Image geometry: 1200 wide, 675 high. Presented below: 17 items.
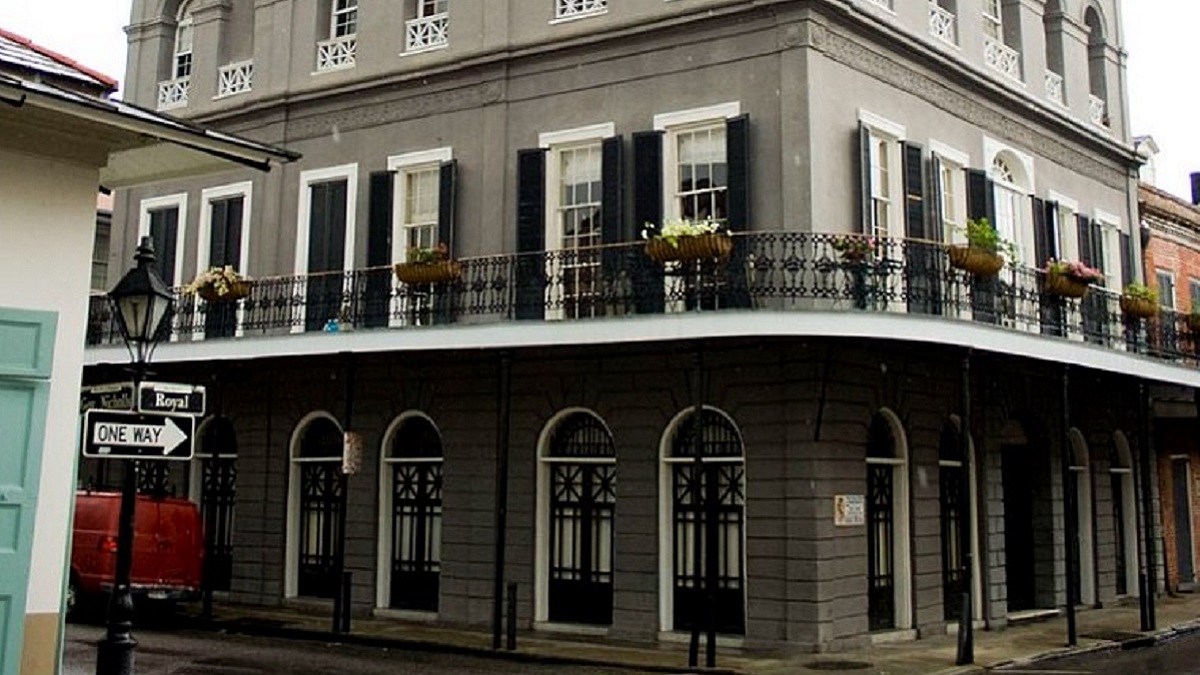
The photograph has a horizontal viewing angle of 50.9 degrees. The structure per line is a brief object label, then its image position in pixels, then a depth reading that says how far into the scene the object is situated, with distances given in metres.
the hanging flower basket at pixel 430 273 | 16.27
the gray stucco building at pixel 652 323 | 14.63
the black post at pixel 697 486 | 13.34
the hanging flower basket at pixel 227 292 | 18.27
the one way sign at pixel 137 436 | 7.55
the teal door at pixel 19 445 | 7.06
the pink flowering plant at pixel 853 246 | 14.35
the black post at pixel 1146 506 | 16.66
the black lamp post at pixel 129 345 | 7.79
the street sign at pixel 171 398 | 7.80
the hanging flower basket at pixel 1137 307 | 18.43
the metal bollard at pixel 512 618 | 14.18
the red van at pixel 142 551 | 16.30
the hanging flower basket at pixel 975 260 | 14.98
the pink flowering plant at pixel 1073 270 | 16.86
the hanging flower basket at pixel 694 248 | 14.14
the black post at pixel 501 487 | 14.48
